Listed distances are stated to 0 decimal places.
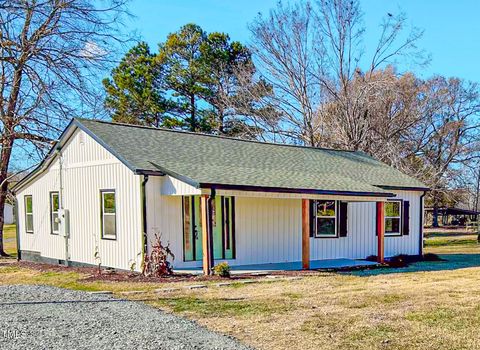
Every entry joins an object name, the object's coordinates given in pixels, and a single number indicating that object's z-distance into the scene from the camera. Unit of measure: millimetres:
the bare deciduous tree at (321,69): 22281
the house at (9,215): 53906
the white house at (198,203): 11219
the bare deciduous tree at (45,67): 15117
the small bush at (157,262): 10570
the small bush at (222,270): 10359
